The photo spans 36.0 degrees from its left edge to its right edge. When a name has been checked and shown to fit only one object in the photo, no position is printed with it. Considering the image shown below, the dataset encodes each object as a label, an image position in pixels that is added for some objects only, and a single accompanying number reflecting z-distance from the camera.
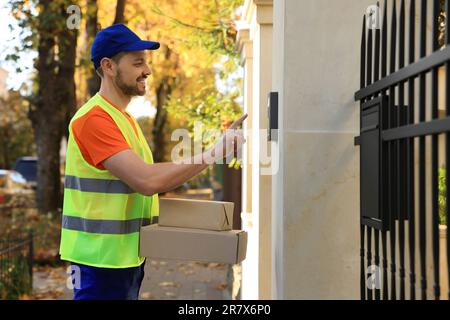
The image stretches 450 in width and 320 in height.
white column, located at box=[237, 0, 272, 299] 5.02
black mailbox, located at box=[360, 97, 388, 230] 2.81
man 3.13
